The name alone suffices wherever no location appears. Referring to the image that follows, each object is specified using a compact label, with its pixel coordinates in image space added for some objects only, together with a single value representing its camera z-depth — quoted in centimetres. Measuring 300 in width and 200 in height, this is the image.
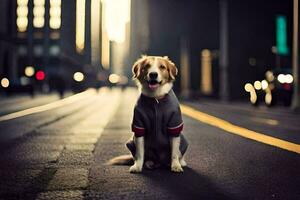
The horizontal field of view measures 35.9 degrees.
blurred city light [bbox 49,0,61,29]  7508
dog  504
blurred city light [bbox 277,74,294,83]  2148
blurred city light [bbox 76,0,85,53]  12552
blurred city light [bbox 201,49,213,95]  5041
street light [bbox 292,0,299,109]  1788
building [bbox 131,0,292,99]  3662
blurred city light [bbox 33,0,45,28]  7461
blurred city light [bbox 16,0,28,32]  7718
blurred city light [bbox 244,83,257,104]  2162
